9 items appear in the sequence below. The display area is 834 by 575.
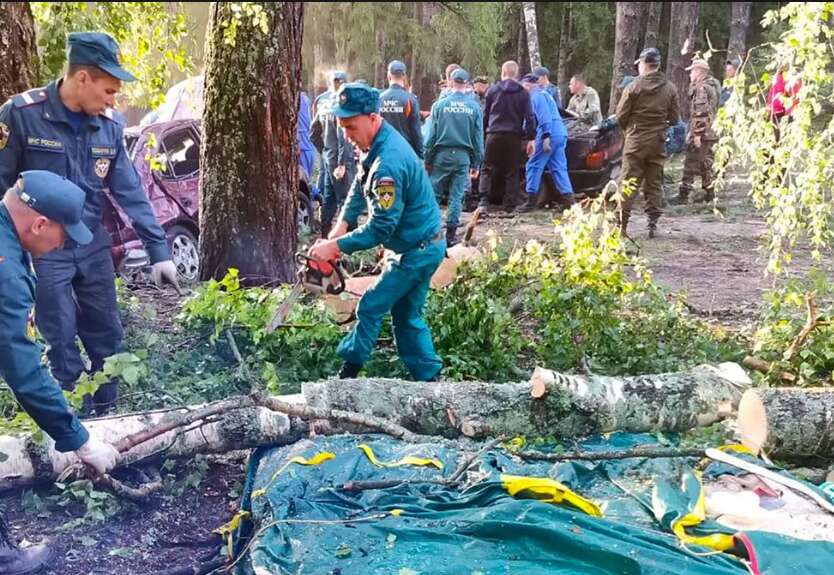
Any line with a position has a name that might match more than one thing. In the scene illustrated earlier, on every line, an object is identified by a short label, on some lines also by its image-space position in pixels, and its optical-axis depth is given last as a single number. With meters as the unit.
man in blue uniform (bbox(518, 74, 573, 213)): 10.86
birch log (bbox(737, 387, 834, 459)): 4.14
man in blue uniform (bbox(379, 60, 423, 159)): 9.12
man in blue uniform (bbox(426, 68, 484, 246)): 9.23
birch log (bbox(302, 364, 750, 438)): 4.19
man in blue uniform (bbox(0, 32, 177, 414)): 3.92
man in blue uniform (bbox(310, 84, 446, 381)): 4.49
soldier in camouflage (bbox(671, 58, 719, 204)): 10.88
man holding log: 2.68
